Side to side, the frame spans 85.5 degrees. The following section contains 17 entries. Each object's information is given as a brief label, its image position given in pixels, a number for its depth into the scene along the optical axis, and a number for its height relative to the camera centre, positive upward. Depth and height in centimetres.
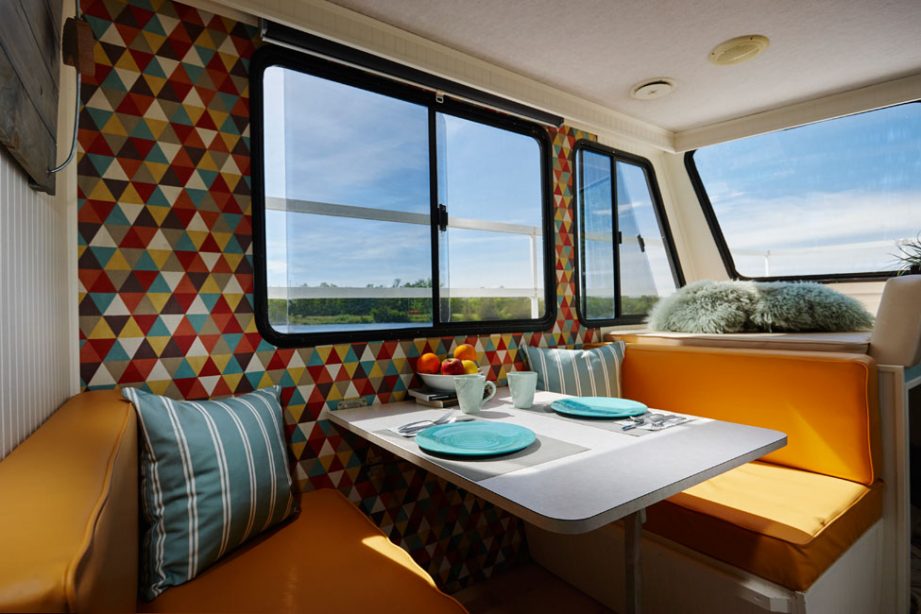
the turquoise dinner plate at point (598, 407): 163 -34
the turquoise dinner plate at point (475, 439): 126 -35
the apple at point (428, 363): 205 -23
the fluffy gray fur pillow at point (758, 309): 256 -2
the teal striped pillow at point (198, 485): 125 -47
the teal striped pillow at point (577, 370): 248 -32
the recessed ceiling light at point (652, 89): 258 +116
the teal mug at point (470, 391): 173 -29
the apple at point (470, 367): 196 -23
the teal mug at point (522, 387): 180 -29
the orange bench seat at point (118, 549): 50 -32
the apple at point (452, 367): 197 -23
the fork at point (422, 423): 156 -37
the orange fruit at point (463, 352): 205 -18
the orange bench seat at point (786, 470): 149 -64
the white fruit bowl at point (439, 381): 199 -29
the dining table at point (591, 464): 98 -38
